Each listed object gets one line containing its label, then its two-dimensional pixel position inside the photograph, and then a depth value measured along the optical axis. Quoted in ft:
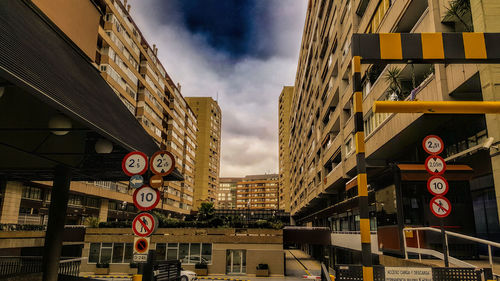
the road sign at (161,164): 24.67
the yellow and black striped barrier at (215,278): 94.43
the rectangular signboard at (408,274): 19.13
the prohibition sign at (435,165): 27.40
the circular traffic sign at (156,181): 24.21
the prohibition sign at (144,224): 23.23
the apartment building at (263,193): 636.48
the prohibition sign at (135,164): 24.58
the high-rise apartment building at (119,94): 40.11
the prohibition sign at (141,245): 22.82
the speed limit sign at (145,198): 23.79
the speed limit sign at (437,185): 27.02
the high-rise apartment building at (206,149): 393.50
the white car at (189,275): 77.64
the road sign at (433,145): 27.45
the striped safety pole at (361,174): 19.79
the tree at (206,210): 135.90
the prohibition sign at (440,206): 26.76
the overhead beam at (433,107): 22.84
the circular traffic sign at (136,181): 24.22
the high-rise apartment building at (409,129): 41.22
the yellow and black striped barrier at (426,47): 22.43
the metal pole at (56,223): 38.47
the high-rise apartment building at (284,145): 377.19
